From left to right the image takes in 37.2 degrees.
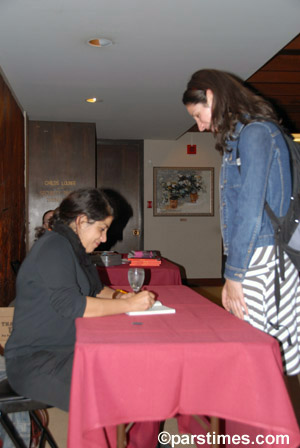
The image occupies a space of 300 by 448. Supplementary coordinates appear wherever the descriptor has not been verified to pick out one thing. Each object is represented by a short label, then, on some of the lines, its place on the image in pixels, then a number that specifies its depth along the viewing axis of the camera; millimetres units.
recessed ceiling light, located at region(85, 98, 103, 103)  4945
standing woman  1570
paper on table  1704
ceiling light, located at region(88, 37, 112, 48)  3285
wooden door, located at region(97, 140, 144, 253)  7535
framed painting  7535
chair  1618
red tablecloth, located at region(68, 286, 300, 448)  1277
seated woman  1610
